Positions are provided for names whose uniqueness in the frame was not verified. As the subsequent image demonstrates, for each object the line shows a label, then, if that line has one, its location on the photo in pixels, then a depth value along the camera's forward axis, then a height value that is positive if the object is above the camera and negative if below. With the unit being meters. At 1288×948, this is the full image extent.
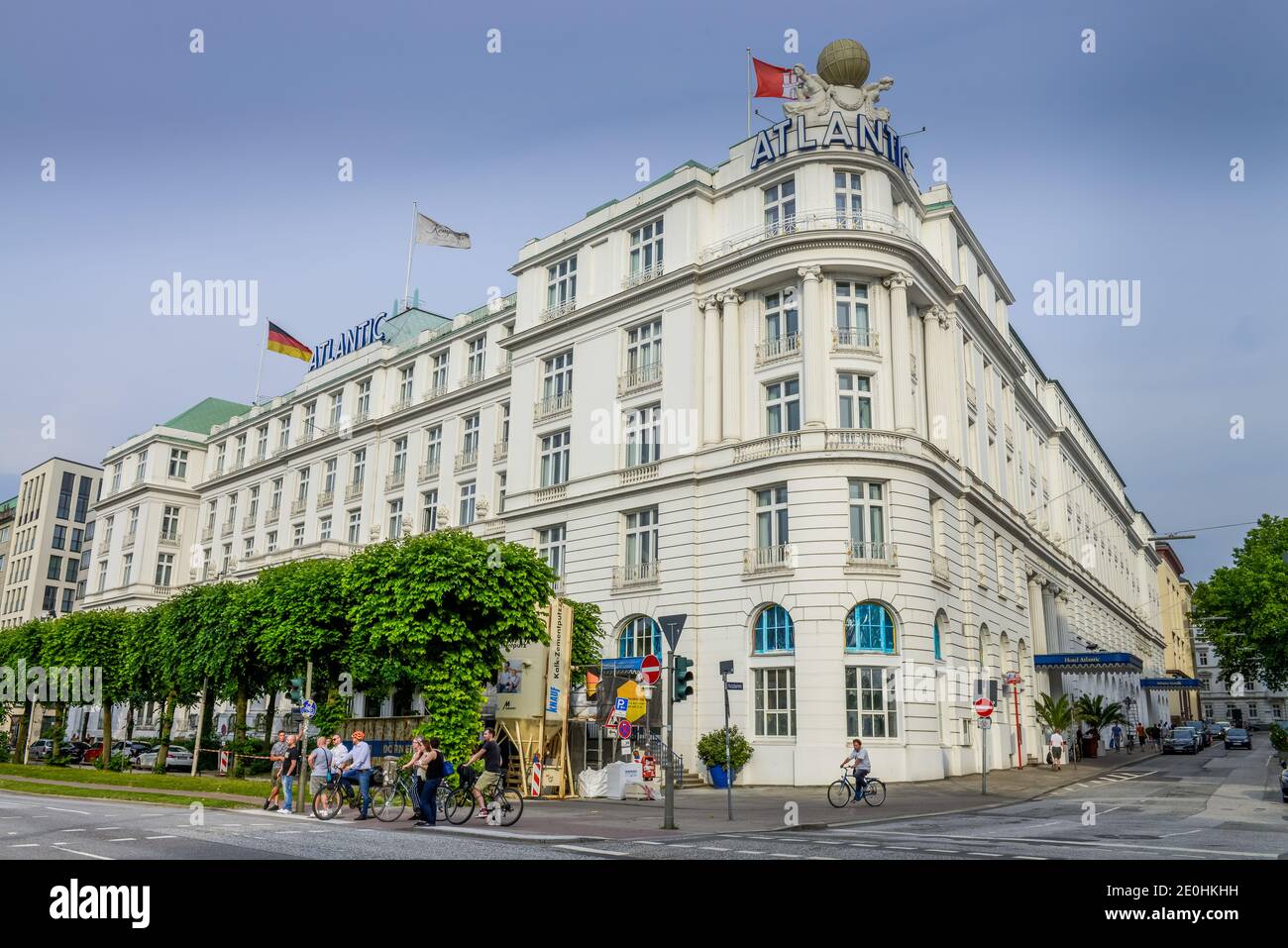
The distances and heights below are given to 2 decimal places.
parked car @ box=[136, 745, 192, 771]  50.28 -3.19
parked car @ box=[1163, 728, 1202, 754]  58.84 -2.10
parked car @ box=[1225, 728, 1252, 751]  71.75 -2.37
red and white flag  39.19 +24.02
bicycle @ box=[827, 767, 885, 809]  26.58 -2.41
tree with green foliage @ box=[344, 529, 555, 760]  27.69 +2.44
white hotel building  35.41 +10.80
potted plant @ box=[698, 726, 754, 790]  34.12 -1.78
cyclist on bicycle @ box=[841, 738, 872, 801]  26.28 -1.62
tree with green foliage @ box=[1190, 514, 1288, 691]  55.30 +5.83
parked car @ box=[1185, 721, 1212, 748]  70.93 -2.05
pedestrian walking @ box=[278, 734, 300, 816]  24.11 -1.68
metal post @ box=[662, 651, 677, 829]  19.98 -2.05
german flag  62.53 +21.85
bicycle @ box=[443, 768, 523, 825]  19.86 -2.11
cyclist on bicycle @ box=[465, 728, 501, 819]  20.44 -1.42
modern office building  96.25 +14.99
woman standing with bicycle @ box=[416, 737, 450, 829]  19.72 -1.67
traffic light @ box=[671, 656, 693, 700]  21.41 +0.49
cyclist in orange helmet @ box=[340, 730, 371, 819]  21.72 -1.51
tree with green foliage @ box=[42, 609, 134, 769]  47.62 +2.25
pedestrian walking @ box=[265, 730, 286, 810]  24.80 -1.90
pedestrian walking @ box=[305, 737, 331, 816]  24.42 -1.69
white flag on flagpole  57.03 +26.24
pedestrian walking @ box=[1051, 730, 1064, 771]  43.78 -1.89
